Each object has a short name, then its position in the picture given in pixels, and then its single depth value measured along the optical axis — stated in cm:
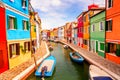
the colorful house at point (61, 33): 4390
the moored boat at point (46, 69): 754
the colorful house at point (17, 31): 784
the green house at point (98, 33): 1120
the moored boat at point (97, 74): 568
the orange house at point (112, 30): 874
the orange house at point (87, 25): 1513
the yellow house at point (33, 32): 1396
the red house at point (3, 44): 697
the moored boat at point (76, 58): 1082
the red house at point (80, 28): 1992
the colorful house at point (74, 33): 2574
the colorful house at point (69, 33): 3154
